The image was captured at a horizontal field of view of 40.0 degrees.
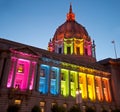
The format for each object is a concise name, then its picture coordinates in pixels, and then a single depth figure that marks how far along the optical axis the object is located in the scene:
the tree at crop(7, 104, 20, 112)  29.22
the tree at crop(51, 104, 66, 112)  31.00
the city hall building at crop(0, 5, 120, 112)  36.80
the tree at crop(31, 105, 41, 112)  31.20
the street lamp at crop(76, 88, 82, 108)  16.91
